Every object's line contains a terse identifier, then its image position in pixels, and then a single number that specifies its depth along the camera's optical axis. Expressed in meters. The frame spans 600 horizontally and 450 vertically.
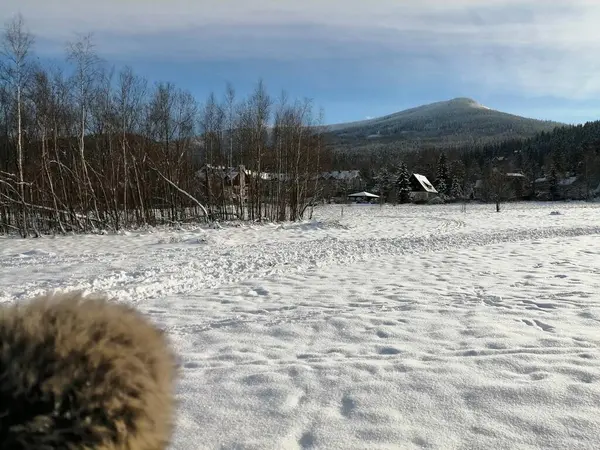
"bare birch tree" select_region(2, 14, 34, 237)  20.39
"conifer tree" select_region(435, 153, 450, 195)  93.94
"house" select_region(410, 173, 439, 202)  86.88
